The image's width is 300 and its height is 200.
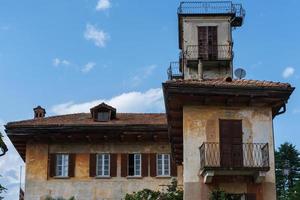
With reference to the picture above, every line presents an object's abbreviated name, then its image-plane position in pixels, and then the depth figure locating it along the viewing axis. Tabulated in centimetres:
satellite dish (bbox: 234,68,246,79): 2818
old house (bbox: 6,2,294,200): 2430
